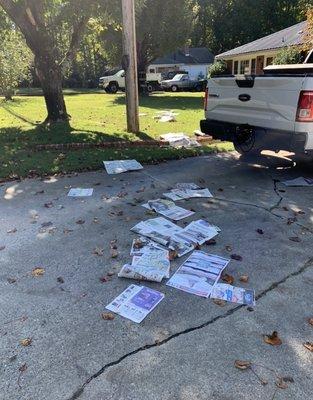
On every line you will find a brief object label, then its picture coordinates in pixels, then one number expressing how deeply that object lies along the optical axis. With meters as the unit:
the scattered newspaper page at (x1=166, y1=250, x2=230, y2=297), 3.26
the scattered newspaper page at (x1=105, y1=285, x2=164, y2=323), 2.93
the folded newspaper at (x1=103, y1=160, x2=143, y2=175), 6.74
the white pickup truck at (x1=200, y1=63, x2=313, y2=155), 5.14
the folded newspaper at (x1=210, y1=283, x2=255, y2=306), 3.11
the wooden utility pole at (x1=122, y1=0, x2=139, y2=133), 8.78
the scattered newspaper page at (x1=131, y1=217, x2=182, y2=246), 4.11
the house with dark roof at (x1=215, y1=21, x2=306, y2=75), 22.73
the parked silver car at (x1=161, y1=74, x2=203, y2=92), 32.77
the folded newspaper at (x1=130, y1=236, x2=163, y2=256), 3.85
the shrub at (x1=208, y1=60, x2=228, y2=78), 29.69
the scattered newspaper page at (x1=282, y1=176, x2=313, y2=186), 6.01
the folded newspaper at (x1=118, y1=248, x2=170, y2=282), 3.39
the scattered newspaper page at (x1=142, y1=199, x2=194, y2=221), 4.76
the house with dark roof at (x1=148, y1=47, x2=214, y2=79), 47.78
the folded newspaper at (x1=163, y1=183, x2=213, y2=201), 5.45
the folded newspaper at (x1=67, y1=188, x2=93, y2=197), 5.55
